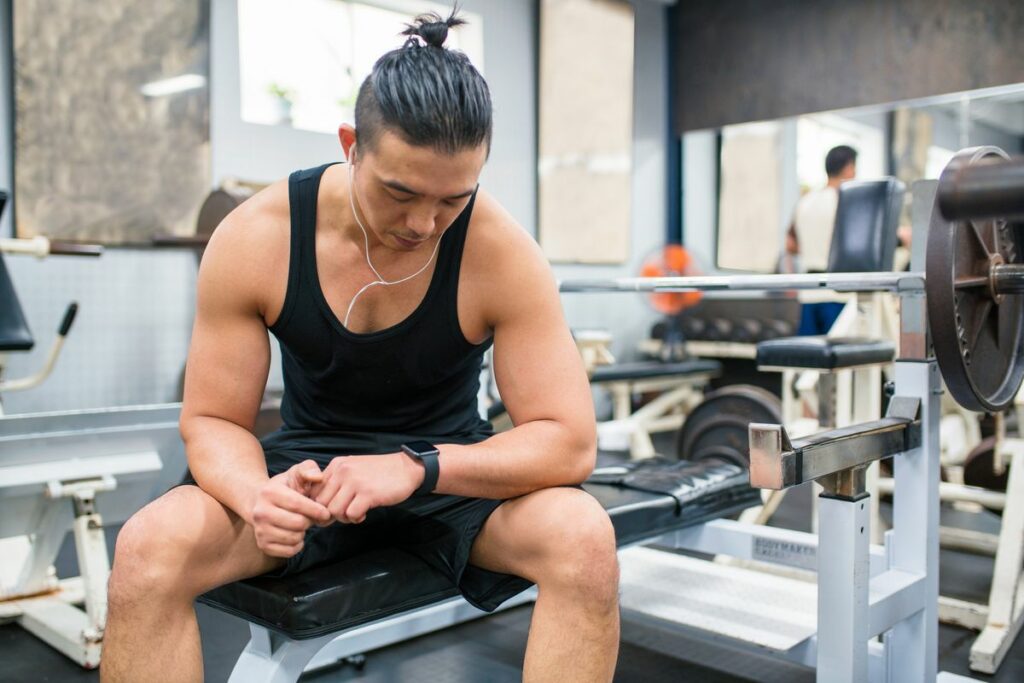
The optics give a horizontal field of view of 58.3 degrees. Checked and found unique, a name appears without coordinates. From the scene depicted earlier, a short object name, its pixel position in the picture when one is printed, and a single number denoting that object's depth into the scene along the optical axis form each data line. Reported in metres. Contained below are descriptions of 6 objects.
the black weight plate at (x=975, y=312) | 1.41
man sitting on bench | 1.17
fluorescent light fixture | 4.04
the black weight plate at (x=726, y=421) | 3.20
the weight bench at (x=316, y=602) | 1.23
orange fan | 4.95
